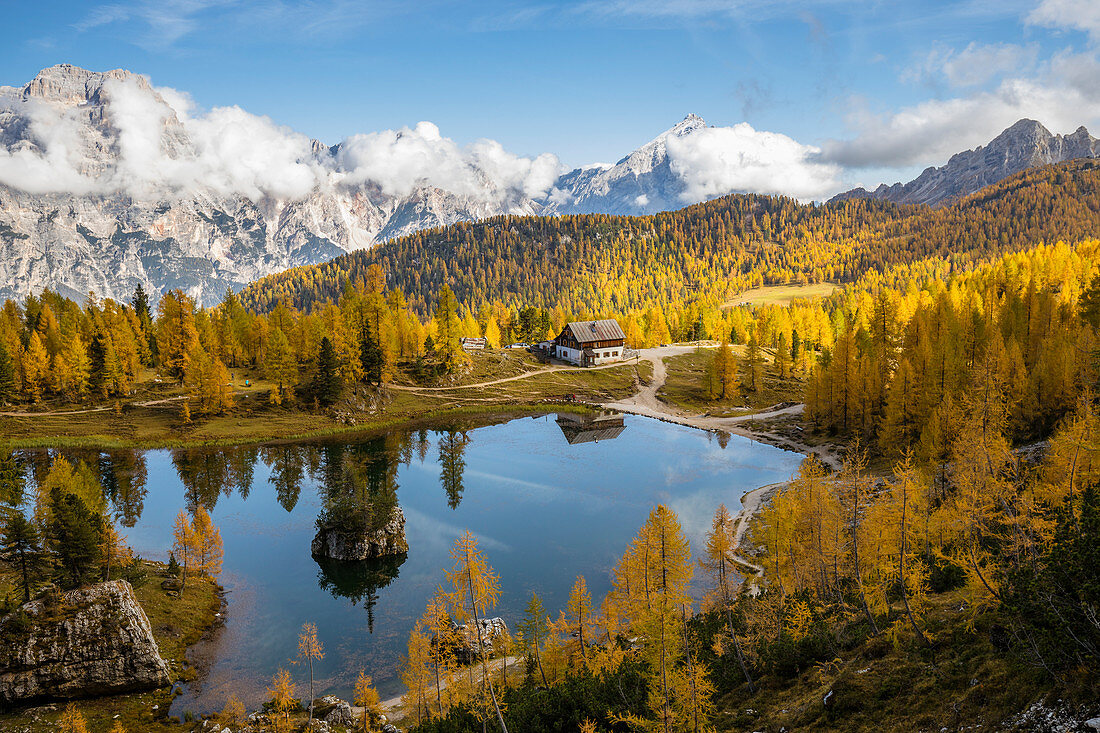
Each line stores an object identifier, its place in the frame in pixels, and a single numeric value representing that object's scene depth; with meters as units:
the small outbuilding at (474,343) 144.38
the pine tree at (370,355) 112.06
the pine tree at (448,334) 123.44
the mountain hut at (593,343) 139.38
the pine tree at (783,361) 134.12
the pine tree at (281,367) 103.06
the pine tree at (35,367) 95.94
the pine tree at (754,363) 122.44
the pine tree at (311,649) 32.34
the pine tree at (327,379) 103.50
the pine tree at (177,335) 108.94
